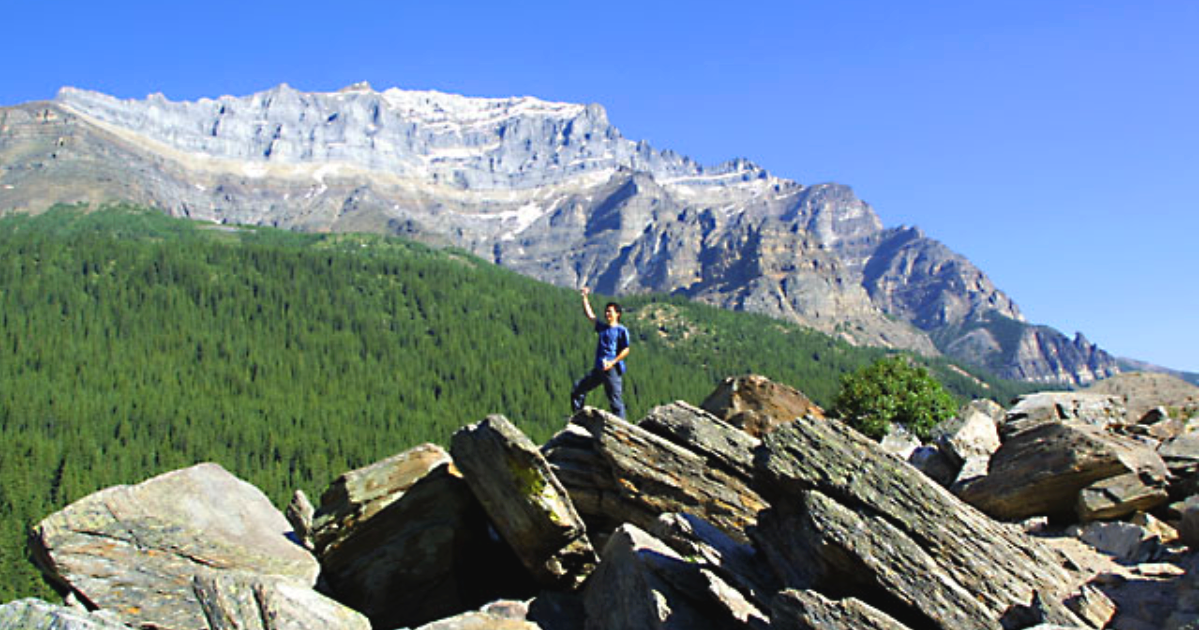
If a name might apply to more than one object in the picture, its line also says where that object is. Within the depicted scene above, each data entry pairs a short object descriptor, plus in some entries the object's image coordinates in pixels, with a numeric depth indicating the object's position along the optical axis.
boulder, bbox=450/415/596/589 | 15.25
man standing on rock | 20.16
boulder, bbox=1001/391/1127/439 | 23.48
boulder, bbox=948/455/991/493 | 19.42
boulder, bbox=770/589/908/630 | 10.14
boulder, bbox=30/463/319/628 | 14.95
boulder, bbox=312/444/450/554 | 16.98
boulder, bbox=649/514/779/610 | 12.15
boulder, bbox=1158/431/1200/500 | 16.38
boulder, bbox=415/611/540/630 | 13.35
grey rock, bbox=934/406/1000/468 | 21.17
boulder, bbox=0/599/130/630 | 10.34
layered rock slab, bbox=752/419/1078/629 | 10.74
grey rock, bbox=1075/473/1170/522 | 15.97
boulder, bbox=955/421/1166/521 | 16.36
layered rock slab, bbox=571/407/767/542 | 15.46
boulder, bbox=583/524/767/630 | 11.70
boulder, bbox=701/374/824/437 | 23.20
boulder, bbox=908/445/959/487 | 20.92
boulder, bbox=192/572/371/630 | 12.57
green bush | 29.93
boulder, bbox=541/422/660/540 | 16.19
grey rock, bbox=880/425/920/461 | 24.83
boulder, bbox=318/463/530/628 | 16.58
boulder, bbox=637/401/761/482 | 16.00
